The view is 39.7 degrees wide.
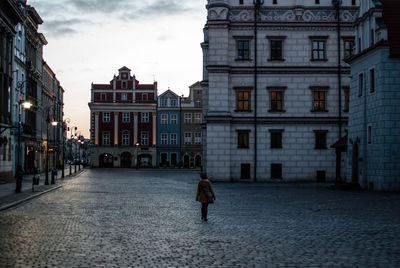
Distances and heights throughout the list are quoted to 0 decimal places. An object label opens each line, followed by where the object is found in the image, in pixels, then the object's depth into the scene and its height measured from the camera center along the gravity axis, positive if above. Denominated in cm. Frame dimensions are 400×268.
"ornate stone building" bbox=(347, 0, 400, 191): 3238 +344
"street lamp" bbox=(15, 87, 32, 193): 2904 -143
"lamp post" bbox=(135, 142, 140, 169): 9959 +31
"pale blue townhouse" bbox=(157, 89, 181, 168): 10238 +471
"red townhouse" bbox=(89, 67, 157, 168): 10056 +555
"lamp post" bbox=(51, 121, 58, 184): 7758 +95
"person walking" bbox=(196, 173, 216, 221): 1689 -121
